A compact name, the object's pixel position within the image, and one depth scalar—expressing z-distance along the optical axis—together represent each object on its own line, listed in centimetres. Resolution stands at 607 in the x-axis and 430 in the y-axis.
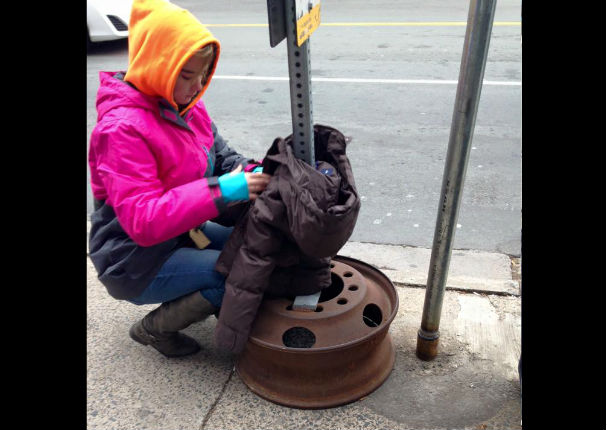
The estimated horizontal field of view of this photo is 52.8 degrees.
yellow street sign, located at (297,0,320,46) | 194
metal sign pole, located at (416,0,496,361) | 194
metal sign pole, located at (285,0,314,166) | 196
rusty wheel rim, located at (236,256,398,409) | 229
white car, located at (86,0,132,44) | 948
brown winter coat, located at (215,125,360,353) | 205
